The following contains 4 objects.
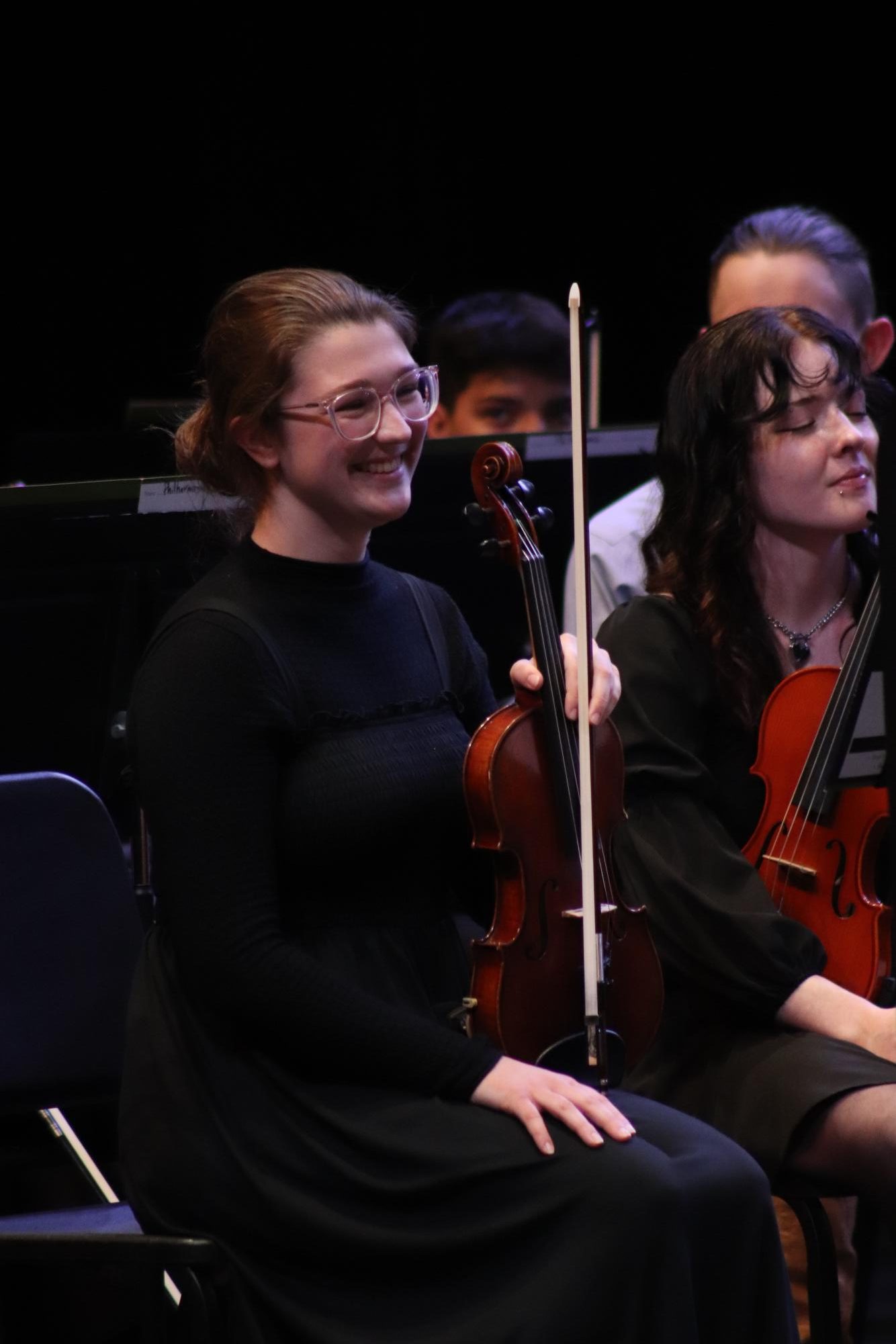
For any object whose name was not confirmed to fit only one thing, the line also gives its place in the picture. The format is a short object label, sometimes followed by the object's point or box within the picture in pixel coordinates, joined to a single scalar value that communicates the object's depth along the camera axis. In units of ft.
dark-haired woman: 45.64
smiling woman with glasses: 44.63
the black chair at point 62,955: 45.70
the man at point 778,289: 48.75
